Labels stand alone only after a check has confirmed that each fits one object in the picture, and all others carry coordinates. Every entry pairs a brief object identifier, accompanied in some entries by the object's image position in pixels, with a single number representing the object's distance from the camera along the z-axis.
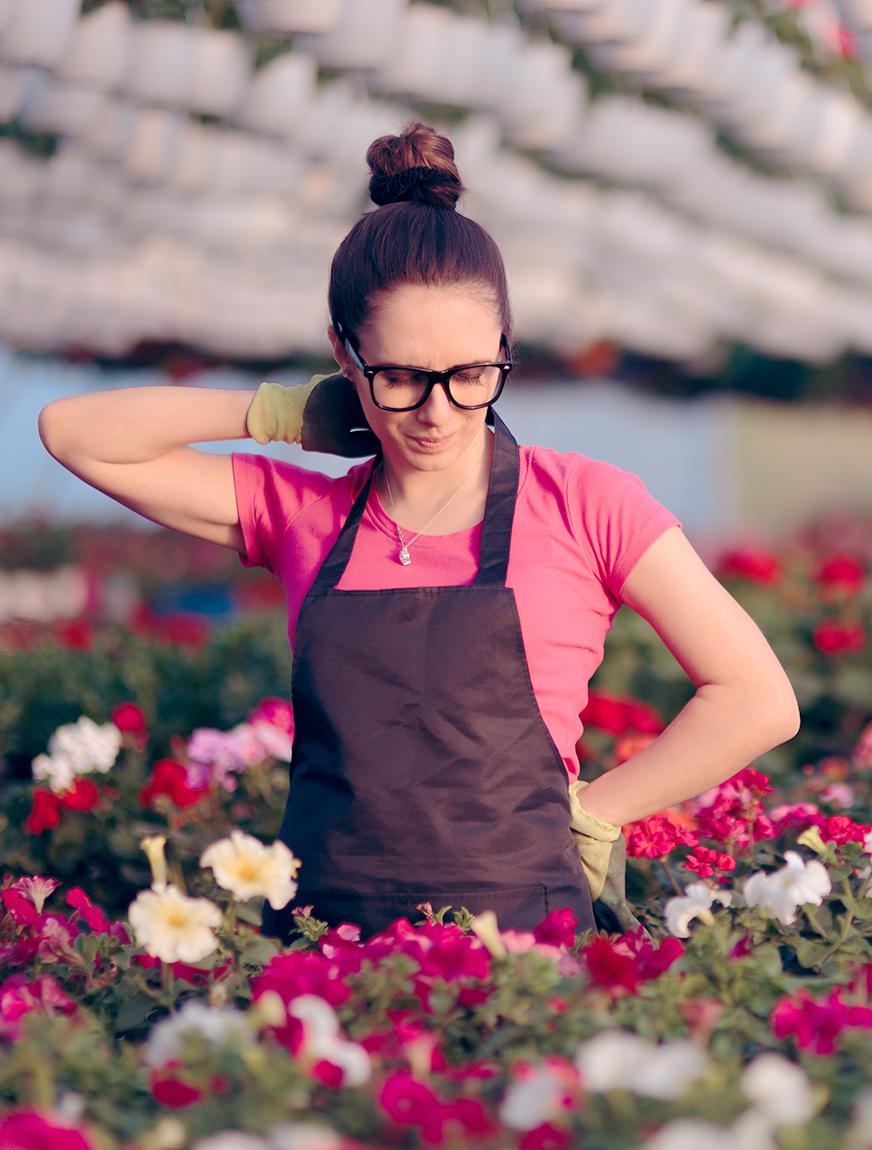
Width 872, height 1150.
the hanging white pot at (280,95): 10.16
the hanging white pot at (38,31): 7.93
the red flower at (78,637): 10.59
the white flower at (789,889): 3.49
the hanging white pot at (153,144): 11.77
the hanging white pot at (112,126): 11.17
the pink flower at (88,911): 3.82
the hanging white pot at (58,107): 10.22
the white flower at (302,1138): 2.08
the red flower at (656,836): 4.35
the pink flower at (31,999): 3.22
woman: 3.72
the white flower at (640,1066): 2.18
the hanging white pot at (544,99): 10.01
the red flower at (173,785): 5.95
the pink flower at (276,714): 6.40
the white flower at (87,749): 6.46
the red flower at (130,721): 6.80
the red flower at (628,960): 2.83
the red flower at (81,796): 6.08
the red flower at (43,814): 5.86
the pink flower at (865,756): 6.77
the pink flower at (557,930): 3.28
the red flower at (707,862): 4.05
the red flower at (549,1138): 2.19
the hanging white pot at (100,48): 8.83
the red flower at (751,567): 11.36
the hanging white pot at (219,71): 9.59
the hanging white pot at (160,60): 9.20
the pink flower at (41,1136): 2.09
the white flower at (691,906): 3.59
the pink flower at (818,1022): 2.77
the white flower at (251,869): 3.21
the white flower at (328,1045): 2.46
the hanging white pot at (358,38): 8.17
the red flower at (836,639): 9.24
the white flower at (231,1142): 2.07
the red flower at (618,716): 7.02
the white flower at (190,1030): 2.52
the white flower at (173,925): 3.09
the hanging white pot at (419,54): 8.96
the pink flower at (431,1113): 2.20
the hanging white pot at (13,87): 10.06
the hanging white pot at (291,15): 7.66
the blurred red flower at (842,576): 10.03
